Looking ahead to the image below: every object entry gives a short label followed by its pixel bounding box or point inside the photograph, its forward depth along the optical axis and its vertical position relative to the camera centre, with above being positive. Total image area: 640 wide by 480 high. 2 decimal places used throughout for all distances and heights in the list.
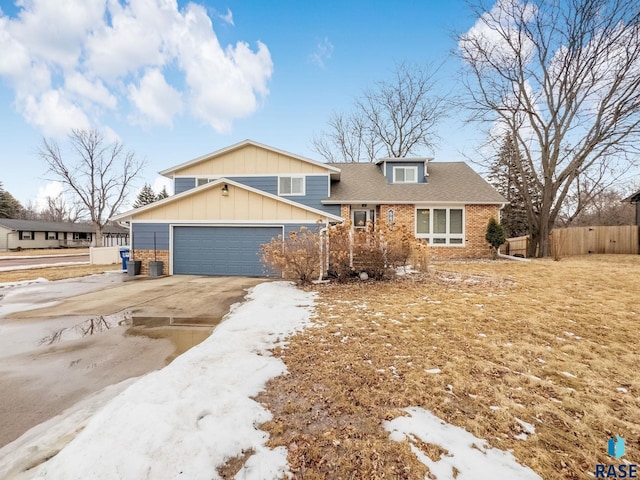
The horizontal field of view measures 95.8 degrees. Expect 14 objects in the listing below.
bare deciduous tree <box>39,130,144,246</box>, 27.12 +6.93
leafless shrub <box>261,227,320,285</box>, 7.84 -0.50
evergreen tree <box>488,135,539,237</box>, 23.52 +2.28
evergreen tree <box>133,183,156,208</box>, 37.72 +5.62
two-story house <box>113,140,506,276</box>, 10.92 +1.47
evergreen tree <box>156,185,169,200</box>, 35.91 +5.76
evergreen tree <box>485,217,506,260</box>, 13.62 +0.17
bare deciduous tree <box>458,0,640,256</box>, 12.82 +7.58
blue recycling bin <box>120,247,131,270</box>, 12.00 -0.73
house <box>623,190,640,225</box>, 16.56 +2.23
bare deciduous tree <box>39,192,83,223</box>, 53.84 +5.45
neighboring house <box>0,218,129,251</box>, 33.84 +0.57
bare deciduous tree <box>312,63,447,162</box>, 23.31 +10.11
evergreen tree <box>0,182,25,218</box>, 42.53 +5.15
